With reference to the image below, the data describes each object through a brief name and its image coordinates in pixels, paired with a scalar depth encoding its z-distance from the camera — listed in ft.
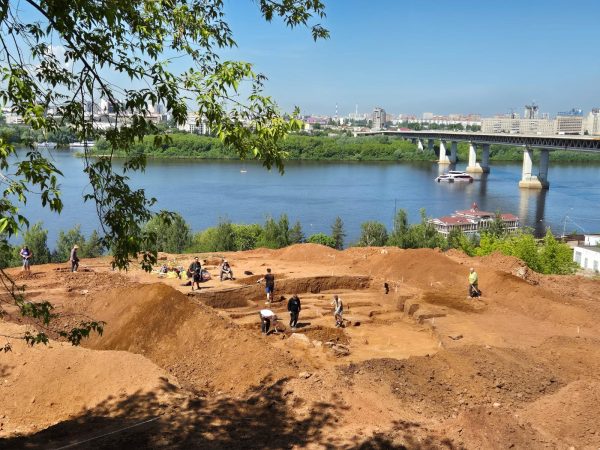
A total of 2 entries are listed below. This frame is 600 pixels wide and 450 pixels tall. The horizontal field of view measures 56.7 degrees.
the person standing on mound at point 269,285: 53.99
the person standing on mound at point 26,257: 55.65
